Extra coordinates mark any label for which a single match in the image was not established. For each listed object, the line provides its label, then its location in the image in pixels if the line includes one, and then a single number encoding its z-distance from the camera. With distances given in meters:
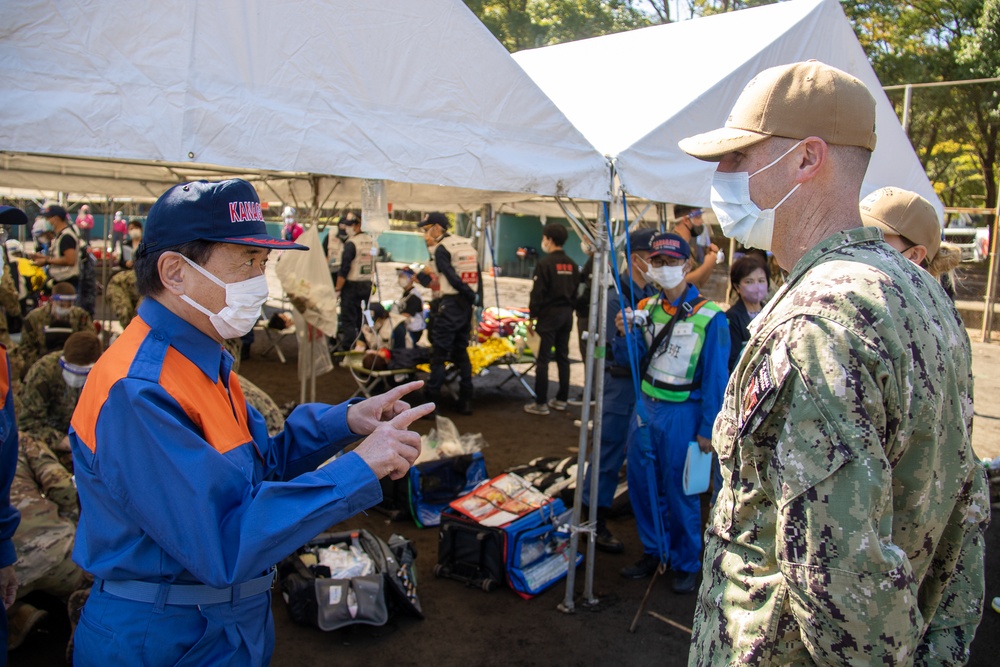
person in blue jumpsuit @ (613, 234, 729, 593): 4.08
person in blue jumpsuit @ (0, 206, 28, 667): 2.29
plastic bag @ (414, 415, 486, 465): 5.77
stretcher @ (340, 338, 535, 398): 7.89
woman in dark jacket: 4.70
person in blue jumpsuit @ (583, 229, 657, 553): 4.88
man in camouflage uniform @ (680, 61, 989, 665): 1.15
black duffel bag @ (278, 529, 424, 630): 3.67
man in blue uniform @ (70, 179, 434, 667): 1.40
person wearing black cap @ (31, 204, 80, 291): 9.14
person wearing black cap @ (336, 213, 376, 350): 9.86
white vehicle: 18.03
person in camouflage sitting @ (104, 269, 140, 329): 7.81
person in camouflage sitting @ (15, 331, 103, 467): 4.27
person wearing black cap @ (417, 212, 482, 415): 7.84
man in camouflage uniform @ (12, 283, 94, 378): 6.41
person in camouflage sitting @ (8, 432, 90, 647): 3.28
